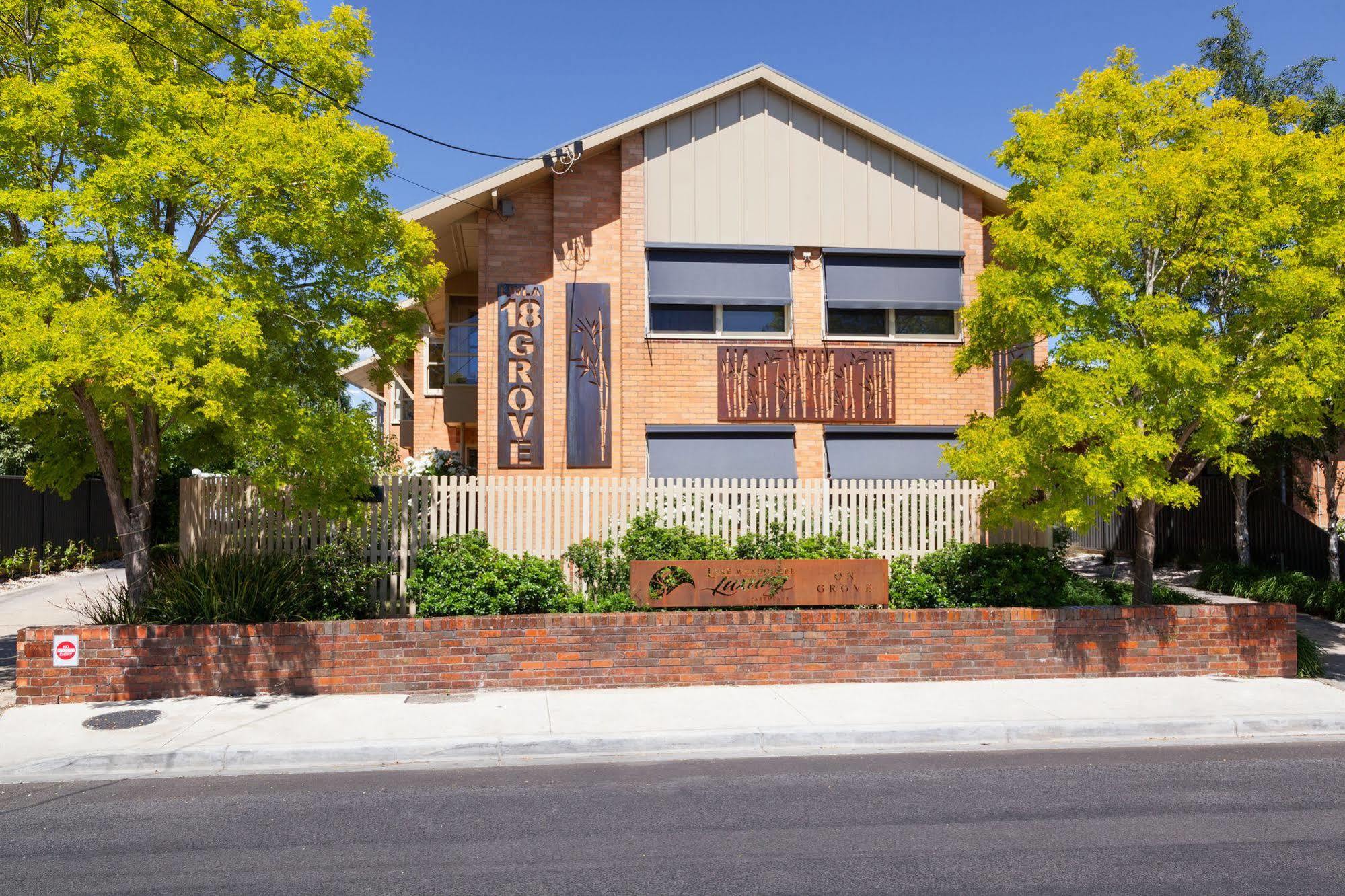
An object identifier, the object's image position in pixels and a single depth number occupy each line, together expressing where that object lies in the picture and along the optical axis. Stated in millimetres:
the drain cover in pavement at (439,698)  9578
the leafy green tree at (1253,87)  17969
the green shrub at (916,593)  11359
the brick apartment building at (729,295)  15969
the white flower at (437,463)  17266
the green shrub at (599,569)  11484
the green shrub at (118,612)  10055
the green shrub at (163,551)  14854
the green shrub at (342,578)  10648
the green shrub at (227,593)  9930
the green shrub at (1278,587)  15211
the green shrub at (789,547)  11539
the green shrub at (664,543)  11359
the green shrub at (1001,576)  11250
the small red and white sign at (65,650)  9336
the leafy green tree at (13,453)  21344
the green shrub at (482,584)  10352
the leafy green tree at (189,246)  8633
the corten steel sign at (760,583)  10812
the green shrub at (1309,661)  10992
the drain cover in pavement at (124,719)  8602
